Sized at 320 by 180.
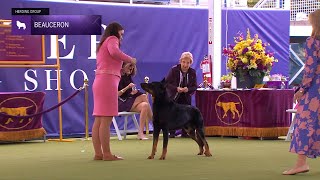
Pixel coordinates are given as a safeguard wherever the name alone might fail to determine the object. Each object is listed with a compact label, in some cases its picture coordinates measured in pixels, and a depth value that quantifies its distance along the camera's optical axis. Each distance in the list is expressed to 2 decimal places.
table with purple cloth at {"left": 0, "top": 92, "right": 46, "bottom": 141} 10.19
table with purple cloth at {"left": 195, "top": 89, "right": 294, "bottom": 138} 10.50
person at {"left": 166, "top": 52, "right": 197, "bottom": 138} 10.26
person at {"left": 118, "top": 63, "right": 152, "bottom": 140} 10.79
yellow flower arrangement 10.71
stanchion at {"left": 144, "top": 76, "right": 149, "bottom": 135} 11.93
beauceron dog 7.58
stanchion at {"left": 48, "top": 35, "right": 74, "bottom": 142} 10.91
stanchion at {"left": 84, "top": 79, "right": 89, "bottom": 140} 11.23
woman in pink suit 7.24
